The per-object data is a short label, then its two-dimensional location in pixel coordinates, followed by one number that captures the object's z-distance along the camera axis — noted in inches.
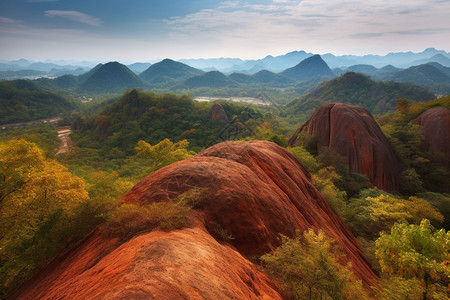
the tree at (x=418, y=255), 217.9
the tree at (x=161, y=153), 961.5
